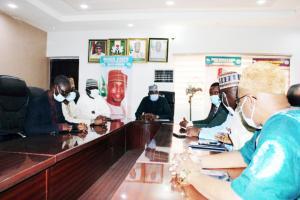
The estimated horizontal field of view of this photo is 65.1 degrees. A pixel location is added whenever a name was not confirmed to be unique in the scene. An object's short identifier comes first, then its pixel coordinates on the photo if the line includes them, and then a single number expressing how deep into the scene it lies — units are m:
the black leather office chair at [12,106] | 2.53
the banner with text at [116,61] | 5.34
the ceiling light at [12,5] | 4.03
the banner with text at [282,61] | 5.05
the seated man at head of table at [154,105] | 4.62
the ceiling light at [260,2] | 3.92
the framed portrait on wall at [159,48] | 5.23
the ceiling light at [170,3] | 4.10
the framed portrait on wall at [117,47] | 5.37
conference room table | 1.00
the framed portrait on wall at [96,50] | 5.47
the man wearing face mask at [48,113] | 2.35
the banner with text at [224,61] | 5.16
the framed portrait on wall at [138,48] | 5.30
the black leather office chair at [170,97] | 4.82
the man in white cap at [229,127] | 1.48
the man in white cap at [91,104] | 4.20
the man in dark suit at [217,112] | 2.84
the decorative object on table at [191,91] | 5.14
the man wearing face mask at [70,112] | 3.22
